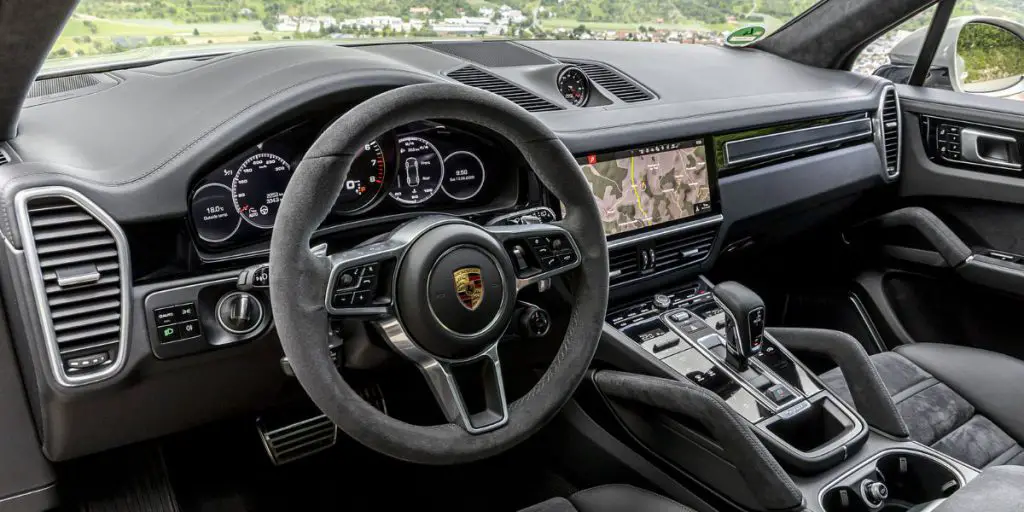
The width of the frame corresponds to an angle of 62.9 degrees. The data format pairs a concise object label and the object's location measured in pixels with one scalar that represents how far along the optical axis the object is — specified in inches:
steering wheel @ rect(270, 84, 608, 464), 49.3
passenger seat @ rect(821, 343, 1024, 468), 86.4
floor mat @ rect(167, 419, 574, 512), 82.6
